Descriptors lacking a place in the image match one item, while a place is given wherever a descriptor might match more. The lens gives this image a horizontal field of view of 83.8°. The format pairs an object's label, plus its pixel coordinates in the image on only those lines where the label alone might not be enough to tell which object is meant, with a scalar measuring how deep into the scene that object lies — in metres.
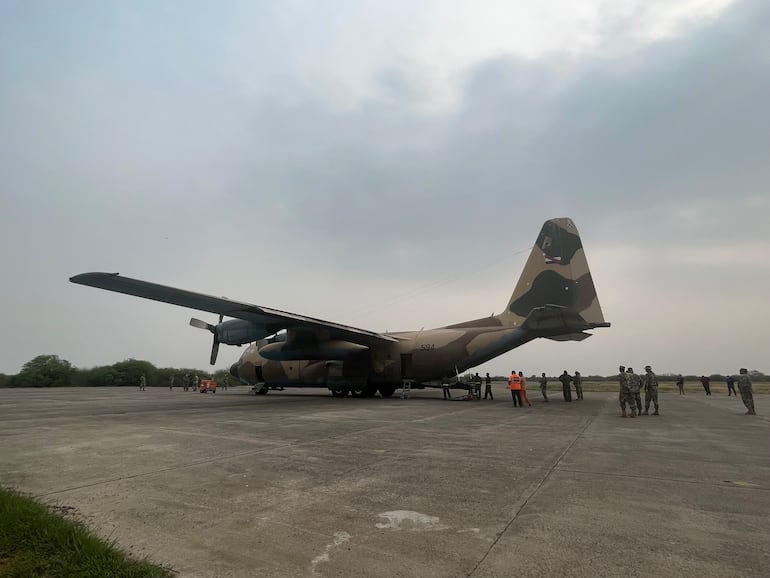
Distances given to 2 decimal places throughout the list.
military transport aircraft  17.88
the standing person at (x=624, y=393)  13.56
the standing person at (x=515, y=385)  17.52
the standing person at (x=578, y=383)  22.41
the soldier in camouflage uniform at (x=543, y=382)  21.43
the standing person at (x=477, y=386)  22.76
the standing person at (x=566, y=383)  21.12
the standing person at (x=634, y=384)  13.62
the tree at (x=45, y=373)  55.56
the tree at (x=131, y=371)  58.12
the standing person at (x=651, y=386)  14.33
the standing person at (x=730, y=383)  31.65
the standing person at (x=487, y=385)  22.75
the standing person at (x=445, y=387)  22.28
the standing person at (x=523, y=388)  17.69
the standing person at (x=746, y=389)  14.55
